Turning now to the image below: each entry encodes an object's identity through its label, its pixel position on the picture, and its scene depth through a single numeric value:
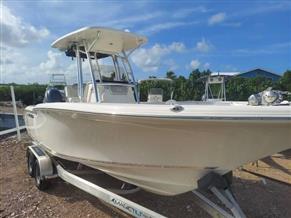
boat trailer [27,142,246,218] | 2.01
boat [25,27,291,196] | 1.79
